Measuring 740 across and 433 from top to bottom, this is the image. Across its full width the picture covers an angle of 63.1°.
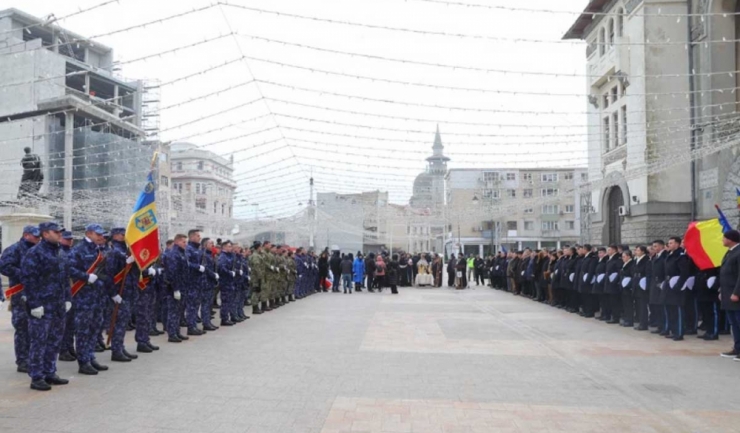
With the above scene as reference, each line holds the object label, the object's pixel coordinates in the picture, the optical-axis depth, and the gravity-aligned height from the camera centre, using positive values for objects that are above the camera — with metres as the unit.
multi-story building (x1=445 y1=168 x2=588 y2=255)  27.22 +2.33
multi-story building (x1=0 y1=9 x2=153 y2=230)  37.75 +8.14
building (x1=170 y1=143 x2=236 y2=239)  43.47 +5.11
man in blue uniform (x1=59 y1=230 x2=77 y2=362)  8.18 -1.36
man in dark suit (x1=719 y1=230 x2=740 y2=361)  8.95 -0.60
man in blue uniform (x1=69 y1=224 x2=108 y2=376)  7.69 -0.68
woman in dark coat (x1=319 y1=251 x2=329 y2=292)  25.42 -1.04
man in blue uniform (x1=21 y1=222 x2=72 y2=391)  6.77 -0.69
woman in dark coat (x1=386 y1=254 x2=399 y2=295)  24.64 -1.30
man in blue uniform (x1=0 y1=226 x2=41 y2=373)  7.25 -0.57
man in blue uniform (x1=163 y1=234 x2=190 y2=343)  10.43 -0.63
